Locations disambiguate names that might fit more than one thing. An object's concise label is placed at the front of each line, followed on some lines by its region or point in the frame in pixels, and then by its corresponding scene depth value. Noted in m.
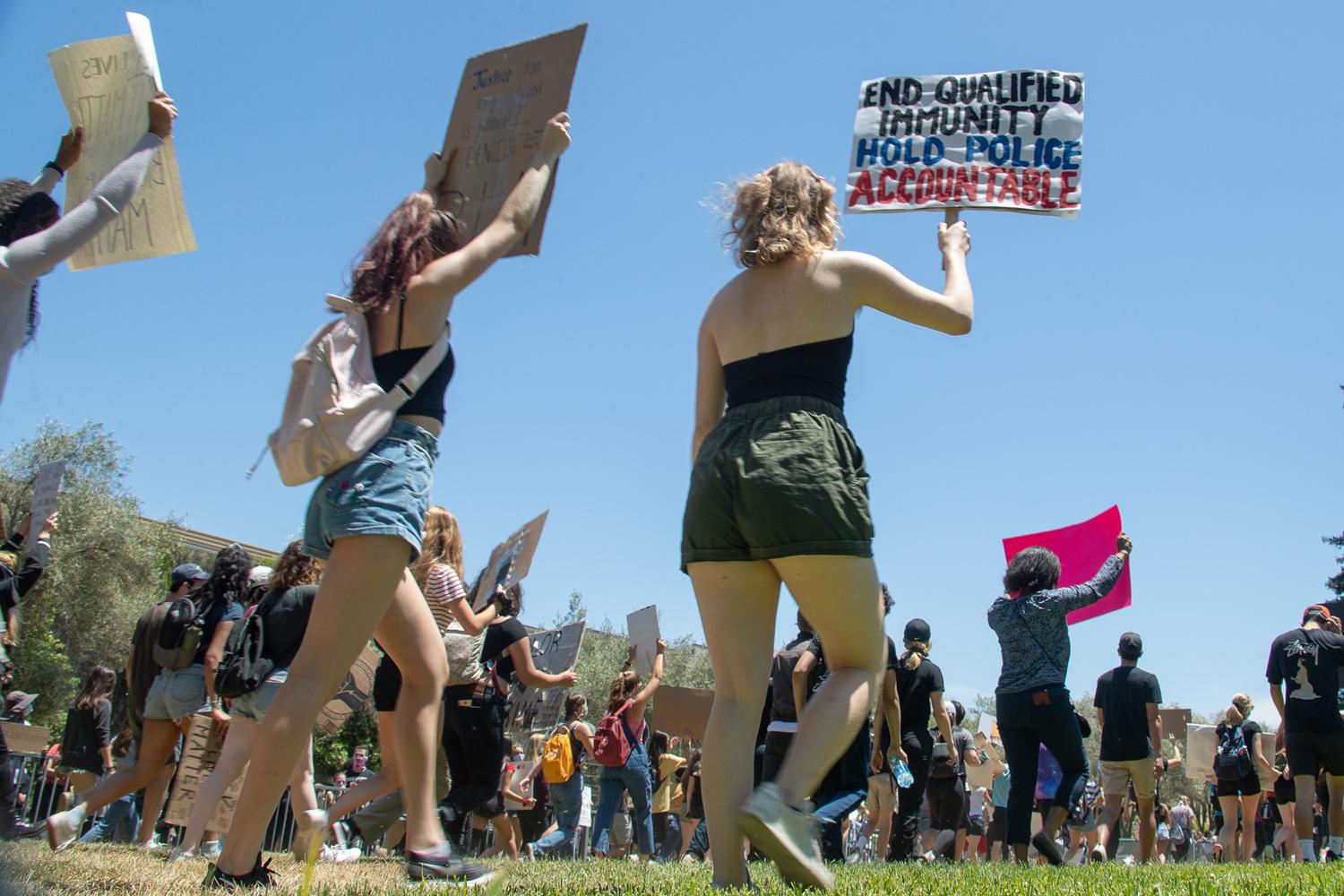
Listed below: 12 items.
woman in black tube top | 3.16
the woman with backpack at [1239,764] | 11.11
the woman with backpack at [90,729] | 10.71
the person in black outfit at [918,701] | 8.20
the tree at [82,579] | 33.84
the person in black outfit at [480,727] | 6.89
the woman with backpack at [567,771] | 11.60
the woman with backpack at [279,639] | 5.82
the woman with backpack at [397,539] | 3.22
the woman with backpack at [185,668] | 6.96
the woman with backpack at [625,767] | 10.77
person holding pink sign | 6.66
